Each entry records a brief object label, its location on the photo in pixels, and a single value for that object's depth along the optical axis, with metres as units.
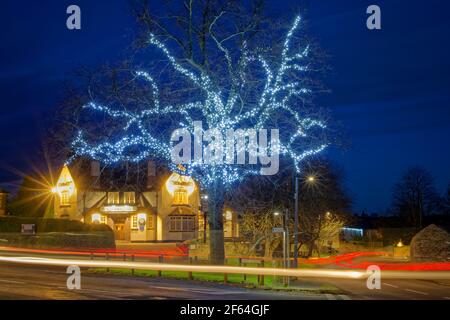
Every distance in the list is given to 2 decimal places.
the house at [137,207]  69.56
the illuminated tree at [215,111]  26.38
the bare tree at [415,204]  88.94
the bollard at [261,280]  25.60
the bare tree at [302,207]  32.22
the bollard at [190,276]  27.62
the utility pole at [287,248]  27.08
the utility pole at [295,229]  32.62
